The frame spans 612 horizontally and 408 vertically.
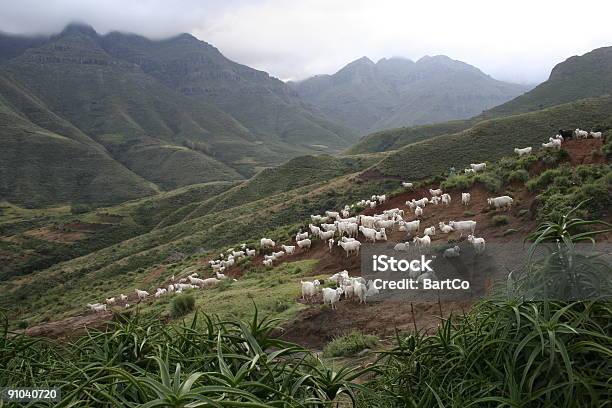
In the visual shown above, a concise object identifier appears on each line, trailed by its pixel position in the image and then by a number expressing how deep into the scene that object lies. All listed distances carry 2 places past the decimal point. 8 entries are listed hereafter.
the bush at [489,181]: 20.75
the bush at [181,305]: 17.00
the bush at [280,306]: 14.08
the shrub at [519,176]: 20.38
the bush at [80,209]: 111.22
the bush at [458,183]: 22.95
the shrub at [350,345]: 8.97
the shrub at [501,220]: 16.08
